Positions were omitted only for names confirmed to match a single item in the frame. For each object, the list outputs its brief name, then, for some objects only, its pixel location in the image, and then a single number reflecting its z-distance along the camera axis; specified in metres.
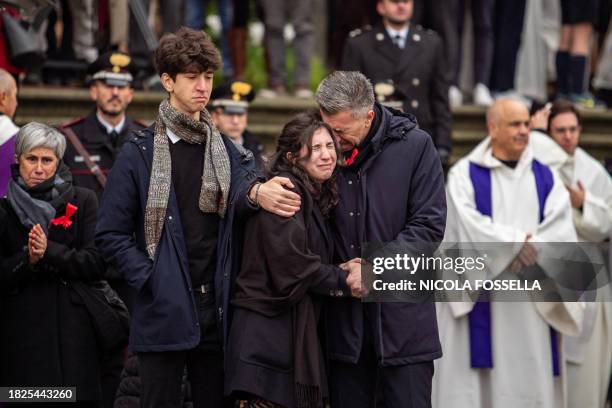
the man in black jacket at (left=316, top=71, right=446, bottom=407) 11.32
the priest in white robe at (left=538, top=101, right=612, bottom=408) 16.08
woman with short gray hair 12.46
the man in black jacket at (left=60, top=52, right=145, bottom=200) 15.18
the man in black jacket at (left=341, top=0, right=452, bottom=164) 17.95
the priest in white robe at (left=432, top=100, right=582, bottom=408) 14.76
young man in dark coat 10.79
